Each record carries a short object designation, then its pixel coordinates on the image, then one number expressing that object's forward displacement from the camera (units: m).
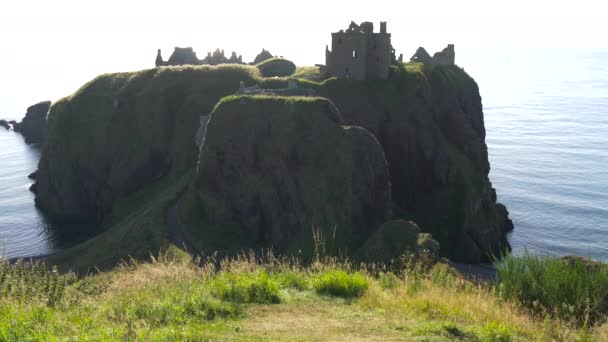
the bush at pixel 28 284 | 12.64
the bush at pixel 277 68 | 104.50
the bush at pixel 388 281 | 15.32
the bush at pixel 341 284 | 14.27
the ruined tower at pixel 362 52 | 79.69
